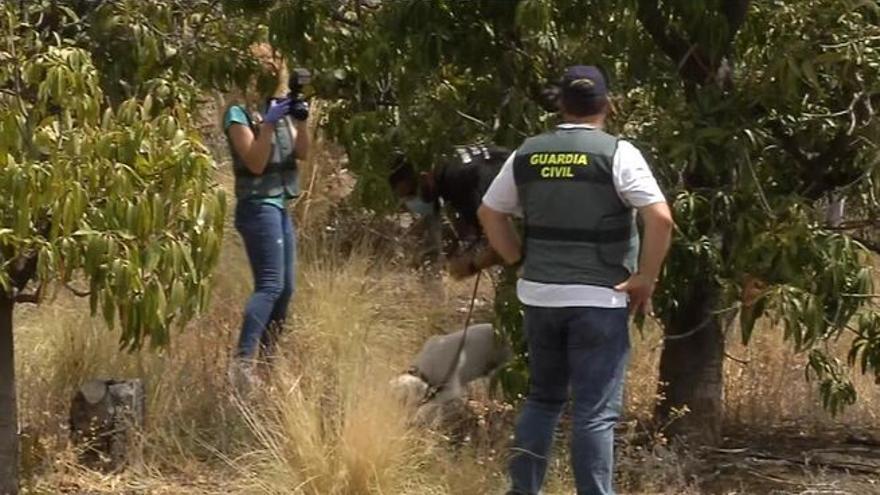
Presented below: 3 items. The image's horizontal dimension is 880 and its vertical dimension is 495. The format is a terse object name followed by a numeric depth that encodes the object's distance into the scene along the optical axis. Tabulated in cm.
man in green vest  1148
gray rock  1455
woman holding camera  1580
